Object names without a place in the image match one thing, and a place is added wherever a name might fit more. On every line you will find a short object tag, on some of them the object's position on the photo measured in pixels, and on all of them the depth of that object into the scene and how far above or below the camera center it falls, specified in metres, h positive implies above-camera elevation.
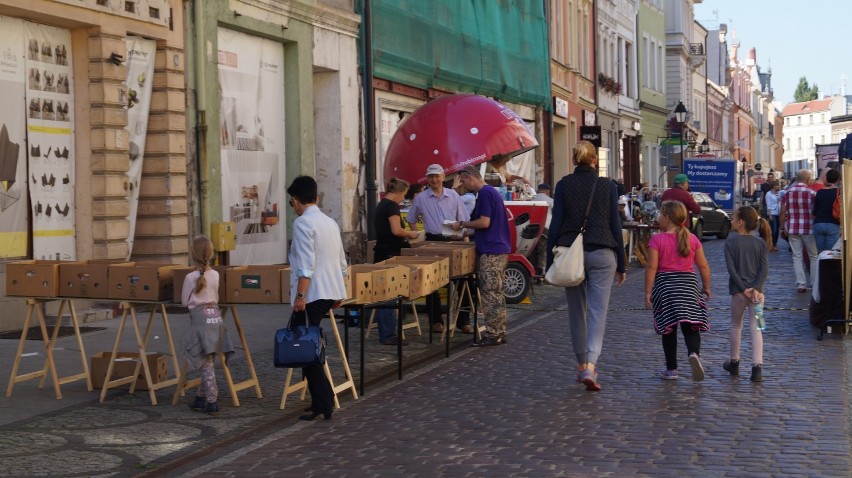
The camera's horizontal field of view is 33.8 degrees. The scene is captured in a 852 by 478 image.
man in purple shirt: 13.98 -0.16
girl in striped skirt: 11.38 -0.53
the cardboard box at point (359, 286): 10.77 -0.45
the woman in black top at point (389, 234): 14.65 -0.07
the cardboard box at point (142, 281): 10.51 -0.37
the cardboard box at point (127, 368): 11.12 -1.08
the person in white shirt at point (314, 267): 9.62 -0.27
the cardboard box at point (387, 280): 11.16 -0.43
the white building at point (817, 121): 193.50 +13.81
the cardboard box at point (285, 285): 10.24 -0.41
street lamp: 52.88 +4.21
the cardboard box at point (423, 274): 12.19 -0.42
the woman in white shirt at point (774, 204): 36.38 +0.42
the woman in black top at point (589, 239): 11.20 -0.12
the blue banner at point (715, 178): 52.03 +1.60
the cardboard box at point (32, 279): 10.81 -0.34
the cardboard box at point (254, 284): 10.30 -0.40
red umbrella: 19.70 +1.26
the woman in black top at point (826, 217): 18.91 +0.02
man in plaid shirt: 20.28 +0.03
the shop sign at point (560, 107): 41.75 +3.56
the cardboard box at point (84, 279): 10.68 -0.35
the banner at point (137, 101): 17.58 +1.66
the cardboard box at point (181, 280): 10.37 -0.37
